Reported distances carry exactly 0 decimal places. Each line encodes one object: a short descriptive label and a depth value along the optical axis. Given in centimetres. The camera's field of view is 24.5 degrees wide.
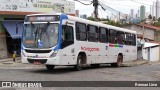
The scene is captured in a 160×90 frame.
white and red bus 1852
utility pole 3715
